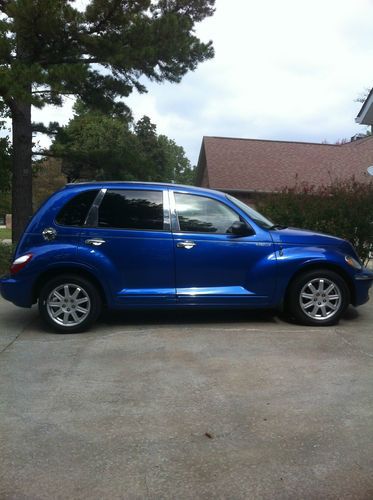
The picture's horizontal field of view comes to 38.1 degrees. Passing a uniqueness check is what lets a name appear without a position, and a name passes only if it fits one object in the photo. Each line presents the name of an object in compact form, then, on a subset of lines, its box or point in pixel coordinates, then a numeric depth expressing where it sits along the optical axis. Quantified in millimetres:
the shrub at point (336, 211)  9844
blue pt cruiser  6246
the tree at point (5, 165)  14422
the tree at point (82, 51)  11703
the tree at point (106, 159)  15750
